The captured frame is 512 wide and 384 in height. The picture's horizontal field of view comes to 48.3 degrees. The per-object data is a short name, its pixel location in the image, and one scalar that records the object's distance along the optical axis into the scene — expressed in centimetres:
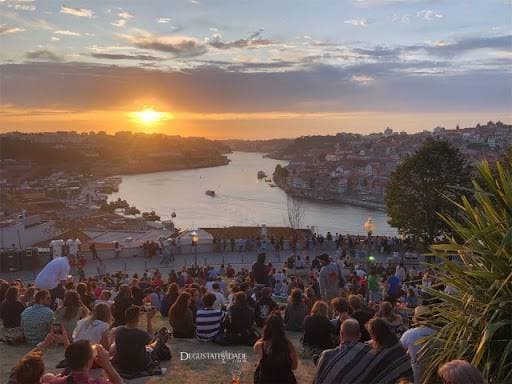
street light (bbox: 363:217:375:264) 1495
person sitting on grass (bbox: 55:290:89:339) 594
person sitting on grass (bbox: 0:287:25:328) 654
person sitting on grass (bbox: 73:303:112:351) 526
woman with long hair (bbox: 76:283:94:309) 755
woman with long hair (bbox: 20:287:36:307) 754
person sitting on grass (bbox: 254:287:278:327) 710
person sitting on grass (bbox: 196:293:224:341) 648
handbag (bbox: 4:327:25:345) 630
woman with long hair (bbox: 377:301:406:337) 549
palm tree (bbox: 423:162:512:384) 318
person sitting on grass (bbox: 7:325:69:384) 322
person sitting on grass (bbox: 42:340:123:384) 347
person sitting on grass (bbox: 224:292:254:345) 636
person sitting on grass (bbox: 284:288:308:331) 710
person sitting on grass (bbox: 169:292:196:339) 677
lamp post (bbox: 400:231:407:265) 2004
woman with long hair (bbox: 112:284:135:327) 609
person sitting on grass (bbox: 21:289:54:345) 605
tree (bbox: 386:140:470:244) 2375
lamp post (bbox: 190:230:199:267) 1919
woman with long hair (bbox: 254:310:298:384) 421
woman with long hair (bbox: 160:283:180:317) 794
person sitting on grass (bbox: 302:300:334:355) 564
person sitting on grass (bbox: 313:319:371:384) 366
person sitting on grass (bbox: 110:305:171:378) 498
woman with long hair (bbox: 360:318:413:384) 375
